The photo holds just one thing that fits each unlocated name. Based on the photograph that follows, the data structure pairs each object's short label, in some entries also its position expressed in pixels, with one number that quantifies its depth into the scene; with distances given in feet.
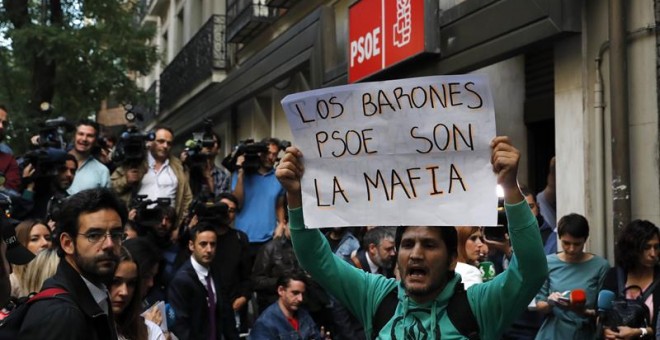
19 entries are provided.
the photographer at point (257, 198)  28.71
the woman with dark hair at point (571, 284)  19.84
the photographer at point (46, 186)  24.63
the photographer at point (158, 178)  26.94
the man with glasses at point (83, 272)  9.95
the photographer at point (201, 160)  28.55
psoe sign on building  32.58
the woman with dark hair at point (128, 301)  13.64
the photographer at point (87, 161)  25.72
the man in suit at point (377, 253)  23.91
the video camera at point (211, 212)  23.85
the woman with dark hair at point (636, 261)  19.17
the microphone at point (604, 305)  18.37
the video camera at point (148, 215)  23.61
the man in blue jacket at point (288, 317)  21.57
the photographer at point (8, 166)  25.17
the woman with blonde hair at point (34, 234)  19.71
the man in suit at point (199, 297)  21.34
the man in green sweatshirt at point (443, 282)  9.59
